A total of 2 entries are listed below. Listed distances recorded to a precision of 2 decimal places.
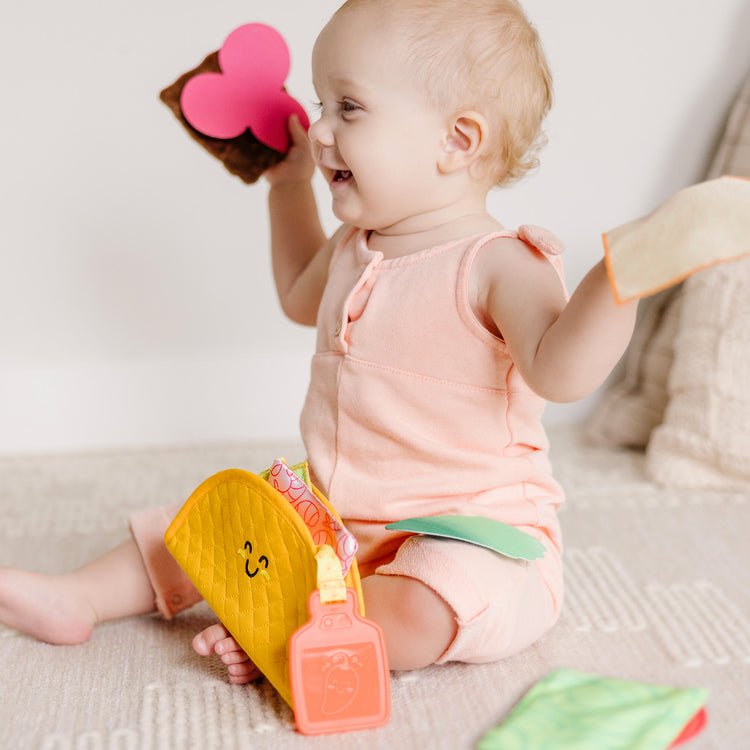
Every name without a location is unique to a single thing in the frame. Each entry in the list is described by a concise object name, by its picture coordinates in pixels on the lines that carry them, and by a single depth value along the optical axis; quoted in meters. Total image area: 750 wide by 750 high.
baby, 0.72
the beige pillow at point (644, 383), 1.30
